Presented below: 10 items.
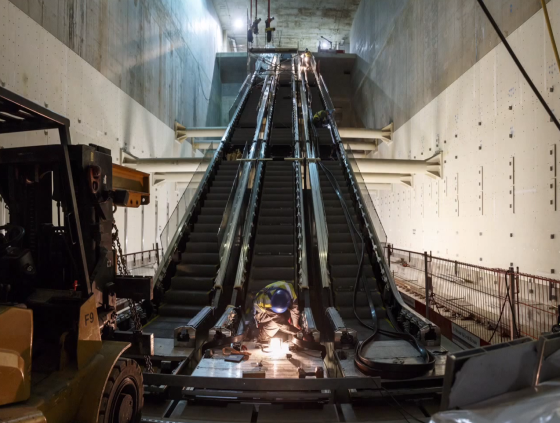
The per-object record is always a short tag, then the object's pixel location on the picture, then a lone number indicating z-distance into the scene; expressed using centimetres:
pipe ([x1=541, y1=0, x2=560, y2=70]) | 432
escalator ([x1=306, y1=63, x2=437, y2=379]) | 422
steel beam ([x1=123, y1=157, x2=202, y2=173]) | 1034
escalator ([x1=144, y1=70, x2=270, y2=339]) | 602
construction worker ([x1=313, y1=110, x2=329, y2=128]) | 1316
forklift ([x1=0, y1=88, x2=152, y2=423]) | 199
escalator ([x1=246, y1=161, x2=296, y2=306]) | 688
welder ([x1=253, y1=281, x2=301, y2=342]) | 505
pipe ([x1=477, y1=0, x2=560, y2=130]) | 398
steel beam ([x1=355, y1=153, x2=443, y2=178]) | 1027
